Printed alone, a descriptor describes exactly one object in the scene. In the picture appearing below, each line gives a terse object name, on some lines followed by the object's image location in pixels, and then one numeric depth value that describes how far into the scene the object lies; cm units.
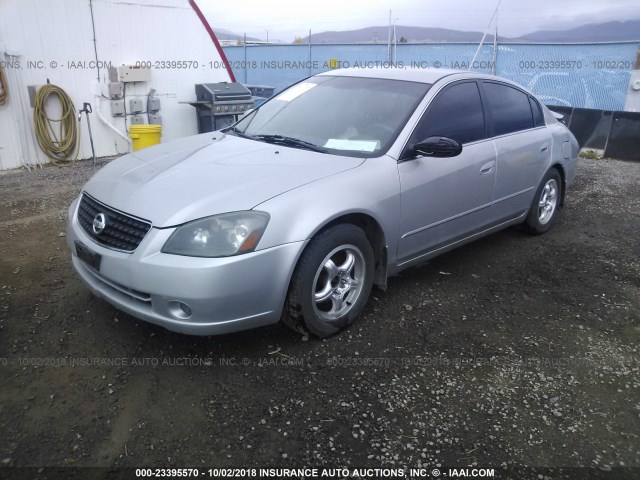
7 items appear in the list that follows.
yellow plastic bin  842
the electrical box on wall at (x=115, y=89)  909
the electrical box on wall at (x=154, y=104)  959
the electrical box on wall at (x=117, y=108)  918
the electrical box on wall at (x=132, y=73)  906
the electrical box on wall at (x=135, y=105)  940
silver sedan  271
